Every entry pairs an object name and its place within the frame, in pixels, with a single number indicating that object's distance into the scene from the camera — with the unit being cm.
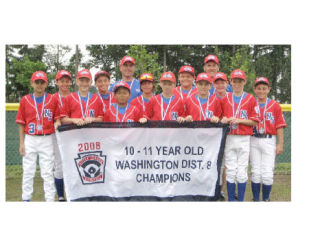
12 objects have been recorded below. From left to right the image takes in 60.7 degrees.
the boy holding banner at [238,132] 447
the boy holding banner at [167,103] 452
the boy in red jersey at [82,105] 443
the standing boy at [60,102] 495
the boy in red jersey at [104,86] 500
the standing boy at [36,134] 446
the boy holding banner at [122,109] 435
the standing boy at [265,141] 472
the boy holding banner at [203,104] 446
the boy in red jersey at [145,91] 477
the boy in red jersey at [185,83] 499
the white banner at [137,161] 435
